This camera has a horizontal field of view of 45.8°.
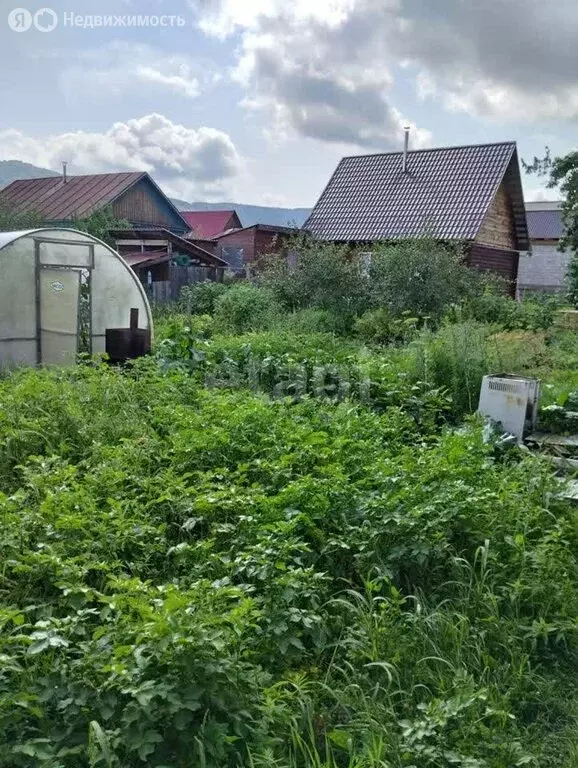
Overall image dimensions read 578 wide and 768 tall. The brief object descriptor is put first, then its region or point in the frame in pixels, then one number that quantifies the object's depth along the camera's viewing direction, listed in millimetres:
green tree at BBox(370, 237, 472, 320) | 12820
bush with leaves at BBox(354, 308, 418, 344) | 11127
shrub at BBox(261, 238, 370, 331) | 13789
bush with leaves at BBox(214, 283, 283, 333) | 12789
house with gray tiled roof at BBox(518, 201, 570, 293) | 41594
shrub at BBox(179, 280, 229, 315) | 17359
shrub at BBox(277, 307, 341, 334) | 11433
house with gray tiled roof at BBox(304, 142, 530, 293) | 21719
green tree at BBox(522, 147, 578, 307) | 22719
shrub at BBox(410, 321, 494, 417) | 7133
